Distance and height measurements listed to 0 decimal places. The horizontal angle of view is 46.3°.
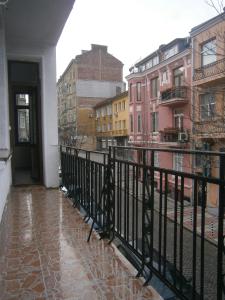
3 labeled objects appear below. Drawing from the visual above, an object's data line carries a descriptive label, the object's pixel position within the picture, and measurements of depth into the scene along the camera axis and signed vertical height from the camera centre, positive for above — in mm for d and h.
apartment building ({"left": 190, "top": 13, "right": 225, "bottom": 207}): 10833 +2395
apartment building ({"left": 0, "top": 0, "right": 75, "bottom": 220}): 4457 +1098
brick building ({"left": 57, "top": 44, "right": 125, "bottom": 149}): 31906 +6587
